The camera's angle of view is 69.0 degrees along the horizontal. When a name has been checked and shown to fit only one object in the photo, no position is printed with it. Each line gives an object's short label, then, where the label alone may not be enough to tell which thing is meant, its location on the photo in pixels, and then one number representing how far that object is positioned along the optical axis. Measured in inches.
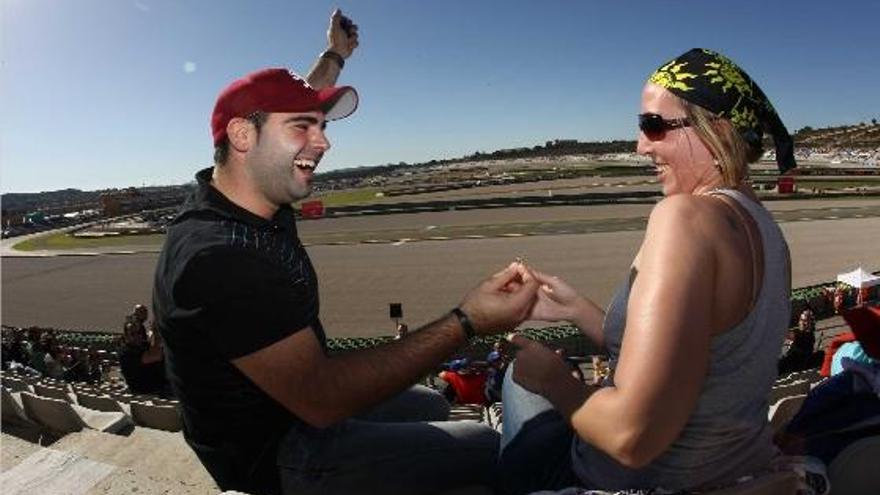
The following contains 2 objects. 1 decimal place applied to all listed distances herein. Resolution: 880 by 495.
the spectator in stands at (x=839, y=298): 705.0
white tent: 648.7
